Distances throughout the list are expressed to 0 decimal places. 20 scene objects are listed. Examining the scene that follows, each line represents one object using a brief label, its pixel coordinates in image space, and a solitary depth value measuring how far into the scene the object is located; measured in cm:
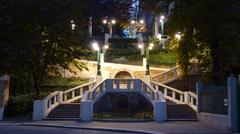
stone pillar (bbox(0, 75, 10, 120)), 3466
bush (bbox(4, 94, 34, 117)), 3544
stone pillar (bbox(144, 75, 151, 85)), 4191
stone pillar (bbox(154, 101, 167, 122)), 3198
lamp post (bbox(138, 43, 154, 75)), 6519
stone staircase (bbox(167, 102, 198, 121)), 3263
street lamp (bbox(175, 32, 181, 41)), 3375
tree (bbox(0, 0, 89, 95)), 2636
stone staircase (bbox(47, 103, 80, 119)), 3381
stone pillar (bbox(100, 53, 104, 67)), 5469
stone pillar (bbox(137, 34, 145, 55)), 6494
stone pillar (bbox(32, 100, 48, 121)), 3288
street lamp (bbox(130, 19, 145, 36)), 8319
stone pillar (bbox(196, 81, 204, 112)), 3047
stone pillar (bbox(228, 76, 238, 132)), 2255
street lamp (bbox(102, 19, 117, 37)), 8379
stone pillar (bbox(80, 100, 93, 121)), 3209
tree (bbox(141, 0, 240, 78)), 2908
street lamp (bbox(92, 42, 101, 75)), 4286
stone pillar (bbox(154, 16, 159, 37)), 7862
